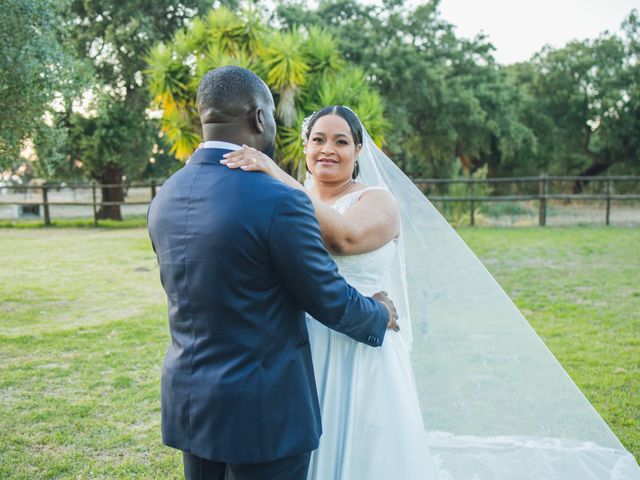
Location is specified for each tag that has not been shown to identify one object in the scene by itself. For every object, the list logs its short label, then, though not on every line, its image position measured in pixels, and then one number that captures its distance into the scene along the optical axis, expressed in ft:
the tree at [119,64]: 60.59
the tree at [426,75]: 63.05
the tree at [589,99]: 89.76
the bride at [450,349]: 7.98
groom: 5.29
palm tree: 29.68
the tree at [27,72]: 22.52
